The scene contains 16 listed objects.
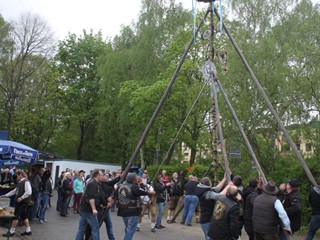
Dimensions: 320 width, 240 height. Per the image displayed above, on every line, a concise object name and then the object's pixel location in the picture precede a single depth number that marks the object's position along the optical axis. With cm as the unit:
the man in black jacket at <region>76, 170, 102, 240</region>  829
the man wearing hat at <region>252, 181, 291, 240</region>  694
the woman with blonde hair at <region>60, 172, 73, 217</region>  1534
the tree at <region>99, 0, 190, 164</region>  3016
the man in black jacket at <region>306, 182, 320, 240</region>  982
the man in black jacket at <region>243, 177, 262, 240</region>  846
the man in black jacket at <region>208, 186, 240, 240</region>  651
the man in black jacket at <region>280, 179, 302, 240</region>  834
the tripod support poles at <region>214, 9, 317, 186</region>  841
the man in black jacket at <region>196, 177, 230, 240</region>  826
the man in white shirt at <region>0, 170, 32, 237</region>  1016
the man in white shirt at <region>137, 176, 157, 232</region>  1219
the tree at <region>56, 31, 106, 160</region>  3972
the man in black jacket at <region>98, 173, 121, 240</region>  913
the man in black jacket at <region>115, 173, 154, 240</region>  864
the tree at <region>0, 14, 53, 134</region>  3066
